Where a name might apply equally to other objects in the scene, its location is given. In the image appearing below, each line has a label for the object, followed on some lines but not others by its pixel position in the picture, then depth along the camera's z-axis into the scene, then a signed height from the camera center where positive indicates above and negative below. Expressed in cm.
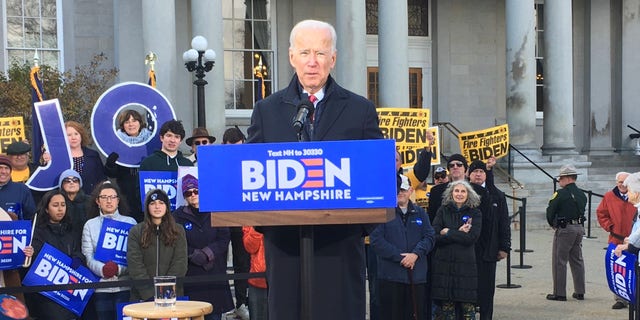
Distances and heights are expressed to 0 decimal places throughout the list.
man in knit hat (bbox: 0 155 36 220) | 837 -53
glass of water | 596 -102
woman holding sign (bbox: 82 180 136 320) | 793 -103
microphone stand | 372 -55
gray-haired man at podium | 385 -40
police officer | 1211 -140
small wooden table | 579 -113
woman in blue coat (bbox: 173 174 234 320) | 820 -105
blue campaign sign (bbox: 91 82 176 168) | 977 +24
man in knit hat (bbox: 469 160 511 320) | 997 -125
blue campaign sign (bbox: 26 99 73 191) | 899 -10
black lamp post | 1777 +151
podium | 357 -19
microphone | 364 +8
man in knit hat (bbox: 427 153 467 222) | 1030 -55
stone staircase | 2197 -148
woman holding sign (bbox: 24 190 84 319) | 788 -87
